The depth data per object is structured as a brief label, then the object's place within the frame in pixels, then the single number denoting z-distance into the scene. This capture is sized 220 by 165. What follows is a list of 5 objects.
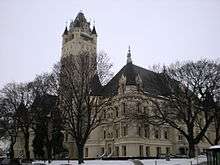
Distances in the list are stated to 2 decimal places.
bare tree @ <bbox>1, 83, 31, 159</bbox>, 61.16
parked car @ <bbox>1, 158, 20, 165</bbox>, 45.53
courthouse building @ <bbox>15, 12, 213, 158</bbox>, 68.69
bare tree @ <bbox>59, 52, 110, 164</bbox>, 47.62
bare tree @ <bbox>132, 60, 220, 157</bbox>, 47.53
